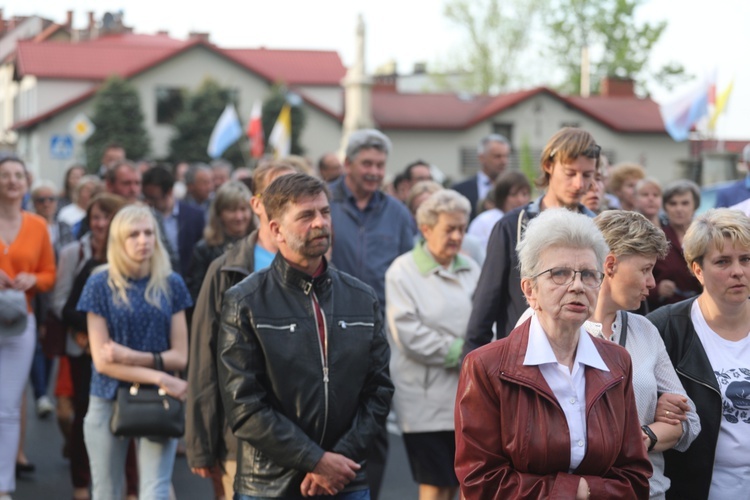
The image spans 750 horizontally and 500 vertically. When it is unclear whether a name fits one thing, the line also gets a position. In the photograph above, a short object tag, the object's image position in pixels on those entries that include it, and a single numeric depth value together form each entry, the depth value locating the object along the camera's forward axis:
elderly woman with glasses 3.84
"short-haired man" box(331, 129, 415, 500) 8.08
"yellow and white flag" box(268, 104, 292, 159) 29.53
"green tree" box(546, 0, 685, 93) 60.38
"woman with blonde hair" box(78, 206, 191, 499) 6.89
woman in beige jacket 7.01
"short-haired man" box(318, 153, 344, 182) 12.92
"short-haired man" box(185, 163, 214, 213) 13.75
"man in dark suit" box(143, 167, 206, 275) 10.65
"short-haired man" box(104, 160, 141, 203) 9.98
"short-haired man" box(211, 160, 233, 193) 15.70
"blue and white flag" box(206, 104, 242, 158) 29.86
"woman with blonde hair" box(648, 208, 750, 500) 4.91
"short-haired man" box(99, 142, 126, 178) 14.14
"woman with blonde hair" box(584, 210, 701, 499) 4.60
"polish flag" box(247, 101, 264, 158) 34.56
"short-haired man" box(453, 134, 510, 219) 12.37
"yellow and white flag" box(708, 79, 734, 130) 27.11
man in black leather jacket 5.04
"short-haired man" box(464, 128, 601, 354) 5.61
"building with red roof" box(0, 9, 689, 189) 56.38
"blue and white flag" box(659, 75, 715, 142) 22.58
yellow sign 27.58
